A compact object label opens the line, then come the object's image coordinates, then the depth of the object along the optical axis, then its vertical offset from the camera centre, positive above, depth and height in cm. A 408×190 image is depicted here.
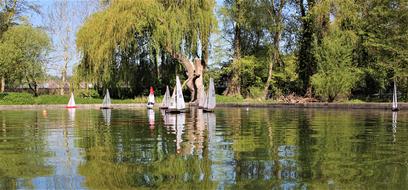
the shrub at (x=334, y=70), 3900 +183
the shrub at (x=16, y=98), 4806 -50
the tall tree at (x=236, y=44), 5053 +503
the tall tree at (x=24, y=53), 5044 +422
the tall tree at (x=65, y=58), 6750 +463
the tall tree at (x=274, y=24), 4981 +679
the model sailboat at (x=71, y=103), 4412 -82
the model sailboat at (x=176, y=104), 3029 -60
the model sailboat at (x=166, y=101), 3468 -49
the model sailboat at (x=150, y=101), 4028 -57
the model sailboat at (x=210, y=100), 3250 -39
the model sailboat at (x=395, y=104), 3247 -62
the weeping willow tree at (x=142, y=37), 4359 +482
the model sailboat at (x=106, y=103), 4238 -78
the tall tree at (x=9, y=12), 5681 +914
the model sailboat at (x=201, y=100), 3684 -44
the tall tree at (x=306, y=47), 4444 +414
